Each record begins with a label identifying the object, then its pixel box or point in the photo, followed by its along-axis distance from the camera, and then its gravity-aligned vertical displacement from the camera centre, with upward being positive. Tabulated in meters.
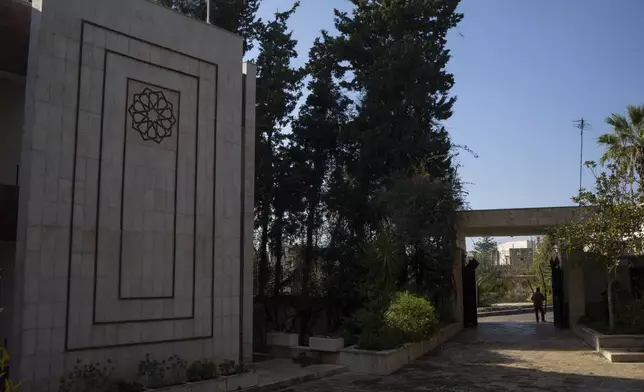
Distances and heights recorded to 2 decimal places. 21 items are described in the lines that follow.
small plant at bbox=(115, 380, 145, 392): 9.71 -2.14
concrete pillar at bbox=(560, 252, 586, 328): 19.99 -0.92
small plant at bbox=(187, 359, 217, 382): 10.85 -2.08
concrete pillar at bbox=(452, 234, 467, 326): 21.39 -0.74
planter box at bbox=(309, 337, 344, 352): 14.52 -2.06
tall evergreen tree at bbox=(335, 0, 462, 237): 20.23 +6.28
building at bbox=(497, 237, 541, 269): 53.74 +1.10
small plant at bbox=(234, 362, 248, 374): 11.45 -2.15
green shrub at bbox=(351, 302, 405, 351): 13.97 -1.70
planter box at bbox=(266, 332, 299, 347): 15.50 -2.08
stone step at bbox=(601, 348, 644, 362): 14.02 -2.22
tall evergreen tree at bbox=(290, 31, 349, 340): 20.59 +4.61
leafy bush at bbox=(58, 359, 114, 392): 9.16 -1.93
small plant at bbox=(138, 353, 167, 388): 10.32 -2.00
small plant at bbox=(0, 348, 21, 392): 4.09 -0.82
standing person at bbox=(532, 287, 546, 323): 25.01 -1.68
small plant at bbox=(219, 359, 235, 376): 11.34 -2.11
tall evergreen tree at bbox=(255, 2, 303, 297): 19.84 +5.38
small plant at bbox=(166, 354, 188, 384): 10.94 -2.03
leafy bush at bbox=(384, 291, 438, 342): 14.73 -1.37
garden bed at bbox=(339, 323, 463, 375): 13.29 -2.29
